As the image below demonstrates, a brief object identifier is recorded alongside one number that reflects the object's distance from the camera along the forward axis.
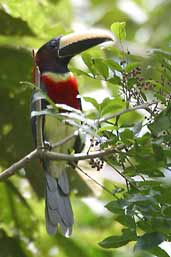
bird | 5.81
